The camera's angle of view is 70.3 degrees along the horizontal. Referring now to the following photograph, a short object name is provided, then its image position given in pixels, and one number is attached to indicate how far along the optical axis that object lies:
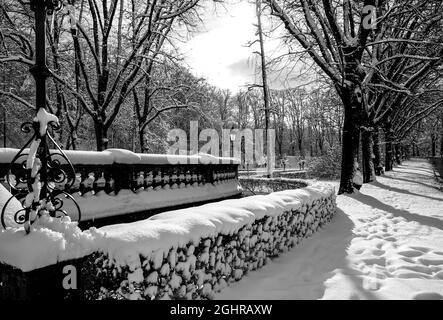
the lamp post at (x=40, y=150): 2.85
